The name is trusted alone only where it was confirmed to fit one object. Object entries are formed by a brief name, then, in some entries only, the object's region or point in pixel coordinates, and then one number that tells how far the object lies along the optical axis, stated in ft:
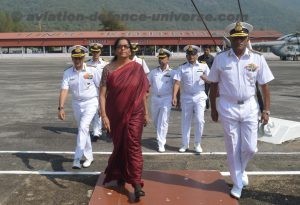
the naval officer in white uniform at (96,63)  32.07
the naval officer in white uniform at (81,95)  24.04
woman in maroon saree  18.92
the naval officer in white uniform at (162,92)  28.43
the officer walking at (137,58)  30.99
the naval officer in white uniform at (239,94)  18.56
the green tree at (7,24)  437.99
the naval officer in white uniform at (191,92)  27.71
